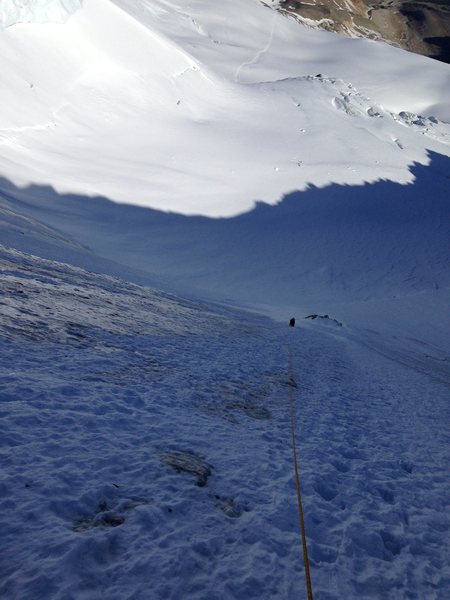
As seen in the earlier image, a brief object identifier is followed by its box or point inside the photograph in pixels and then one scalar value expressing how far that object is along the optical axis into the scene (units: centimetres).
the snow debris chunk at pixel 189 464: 485
